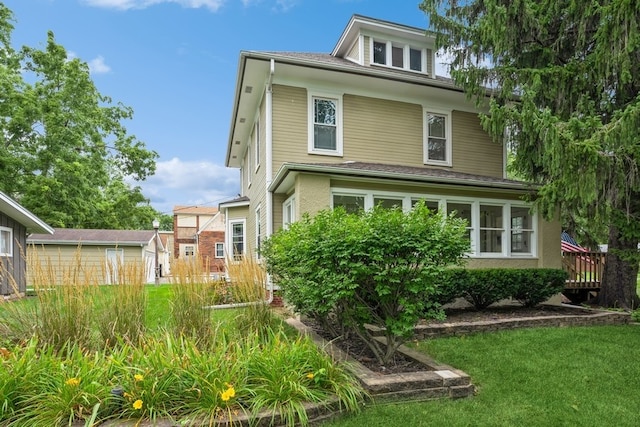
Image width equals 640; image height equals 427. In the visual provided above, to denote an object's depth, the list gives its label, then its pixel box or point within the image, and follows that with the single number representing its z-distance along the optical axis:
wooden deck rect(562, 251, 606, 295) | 10.04
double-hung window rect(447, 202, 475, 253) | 8.91
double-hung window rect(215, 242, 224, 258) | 26.38
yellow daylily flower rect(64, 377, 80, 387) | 2.96
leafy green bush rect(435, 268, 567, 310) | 7.24
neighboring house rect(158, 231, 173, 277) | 30.35
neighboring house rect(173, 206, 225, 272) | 27.25
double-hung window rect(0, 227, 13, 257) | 12.02
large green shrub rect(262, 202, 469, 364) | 3.86
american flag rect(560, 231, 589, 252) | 12.34
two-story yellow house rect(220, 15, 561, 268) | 8.27
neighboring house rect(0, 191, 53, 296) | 11.71
